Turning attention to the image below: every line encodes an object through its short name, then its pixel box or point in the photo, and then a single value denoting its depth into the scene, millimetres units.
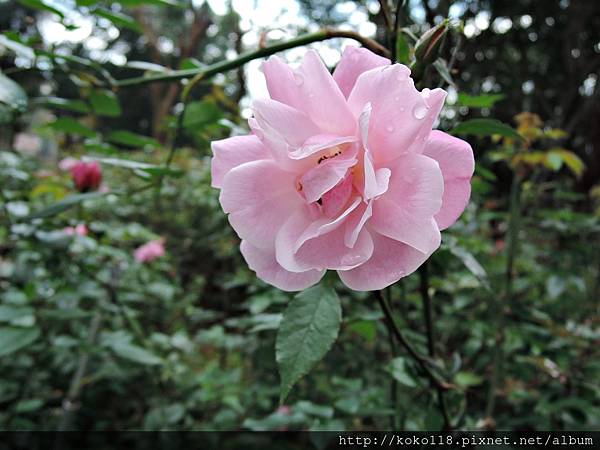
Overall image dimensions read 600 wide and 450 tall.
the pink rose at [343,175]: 126
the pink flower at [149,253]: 639
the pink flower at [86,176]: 377
